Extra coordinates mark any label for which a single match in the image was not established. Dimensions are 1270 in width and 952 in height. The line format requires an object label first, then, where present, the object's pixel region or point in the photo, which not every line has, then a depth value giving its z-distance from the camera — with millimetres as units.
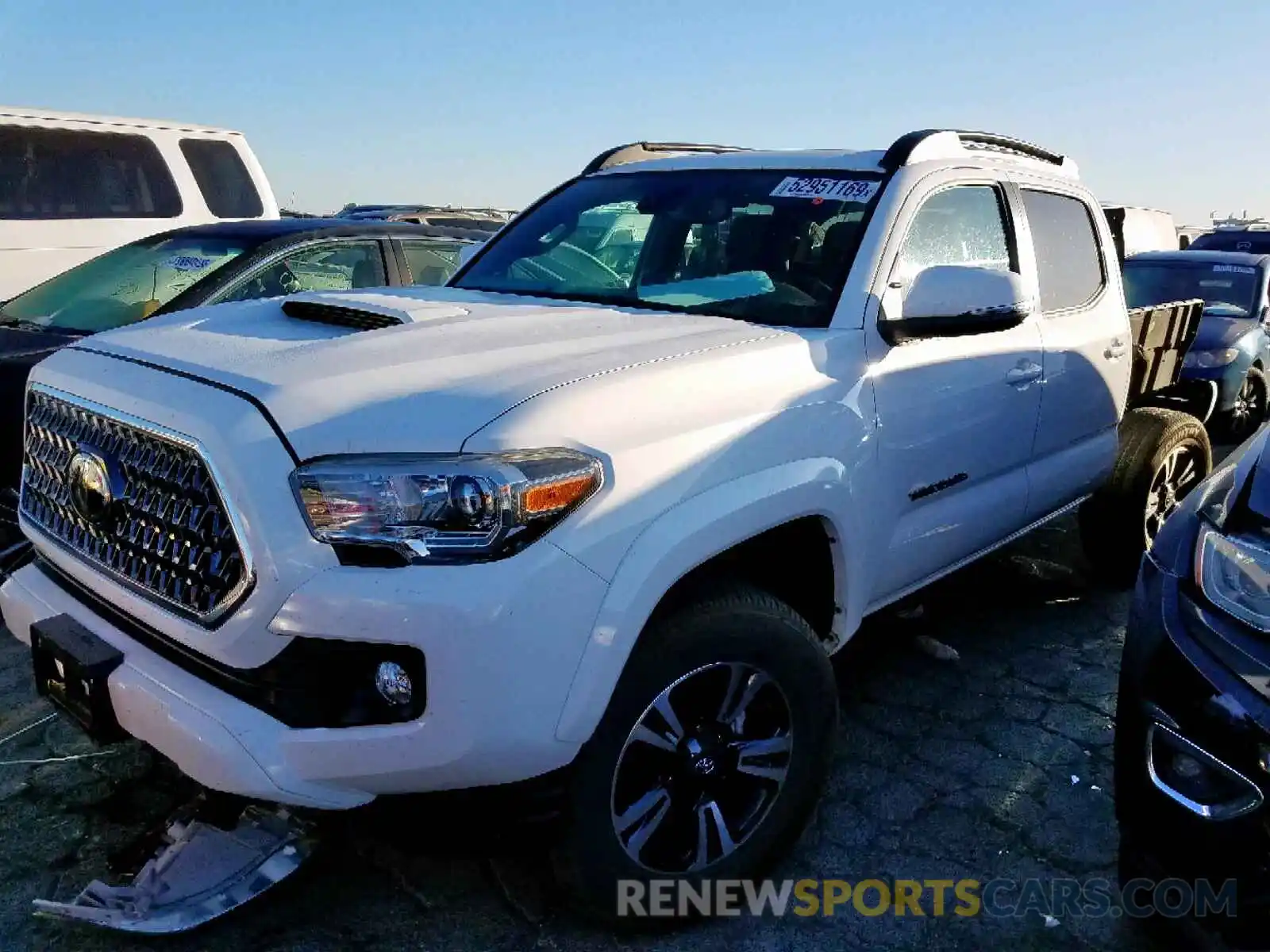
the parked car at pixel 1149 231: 15578
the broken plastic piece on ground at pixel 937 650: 3986
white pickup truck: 1874
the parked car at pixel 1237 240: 13914
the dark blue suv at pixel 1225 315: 7449
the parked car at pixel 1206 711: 1819
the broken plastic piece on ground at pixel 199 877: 2258
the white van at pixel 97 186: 7574
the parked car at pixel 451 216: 9586
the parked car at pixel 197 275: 4598
